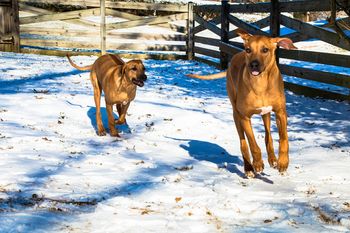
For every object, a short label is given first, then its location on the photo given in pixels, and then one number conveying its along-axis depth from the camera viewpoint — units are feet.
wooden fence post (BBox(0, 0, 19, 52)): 49.42
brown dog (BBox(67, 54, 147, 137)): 20.35
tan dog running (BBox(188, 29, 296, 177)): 13.65
